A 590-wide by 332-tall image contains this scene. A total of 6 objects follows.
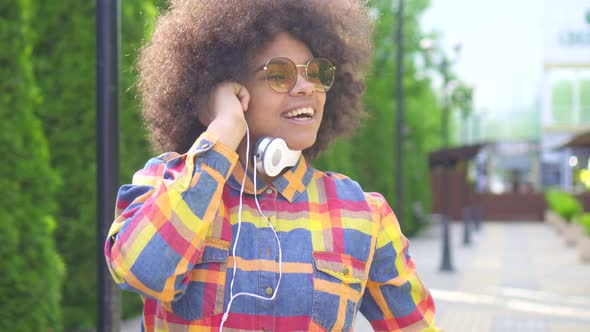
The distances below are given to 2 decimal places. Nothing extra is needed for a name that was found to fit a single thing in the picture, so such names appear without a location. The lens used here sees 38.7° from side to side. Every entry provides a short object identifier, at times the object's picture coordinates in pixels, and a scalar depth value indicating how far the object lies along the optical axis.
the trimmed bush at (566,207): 27.40
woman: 1.93
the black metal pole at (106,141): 3.31
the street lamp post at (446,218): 16.70
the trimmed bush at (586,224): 19.14
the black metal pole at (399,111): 13.64
